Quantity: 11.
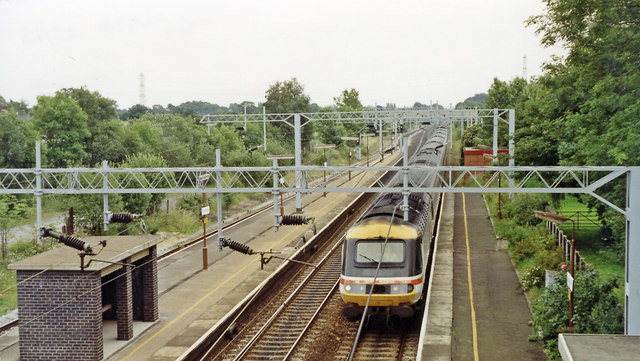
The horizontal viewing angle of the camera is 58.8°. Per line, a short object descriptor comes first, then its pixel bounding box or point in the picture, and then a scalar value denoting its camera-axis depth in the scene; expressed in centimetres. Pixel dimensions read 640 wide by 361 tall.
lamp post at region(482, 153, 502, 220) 3199
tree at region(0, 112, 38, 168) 3978
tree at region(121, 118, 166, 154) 4709
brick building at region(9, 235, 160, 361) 1557
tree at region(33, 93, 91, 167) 4181
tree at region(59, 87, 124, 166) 4497
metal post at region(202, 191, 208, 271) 2579
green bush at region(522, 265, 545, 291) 2081
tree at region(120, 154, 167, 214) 3338
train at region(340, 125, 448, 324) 1559
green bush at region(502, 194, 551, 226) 3050
